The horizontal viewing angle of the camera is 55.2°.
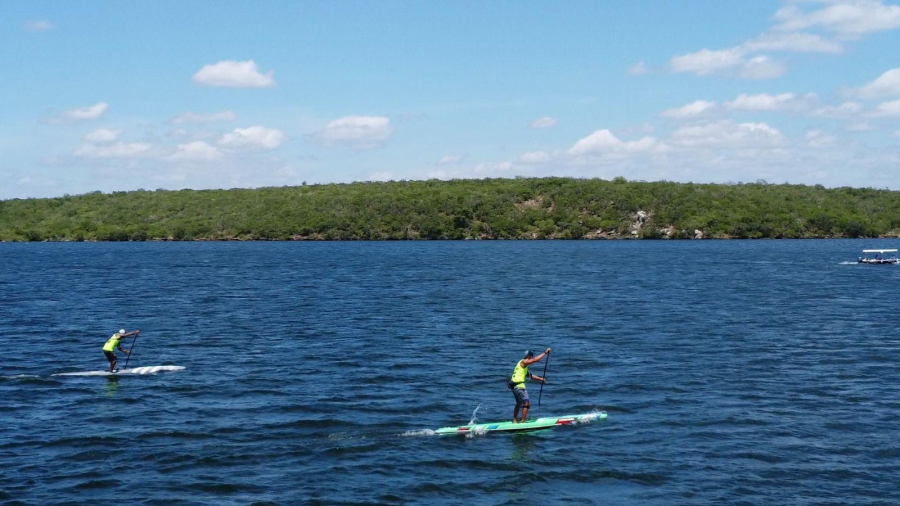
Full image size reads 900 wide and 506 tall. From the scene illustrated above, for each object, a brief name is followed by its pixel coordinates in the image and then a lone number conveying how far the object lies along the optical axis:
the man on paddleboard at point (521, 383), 31.75
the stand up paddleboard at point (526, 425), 30.88
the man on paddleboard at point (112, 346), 41.32
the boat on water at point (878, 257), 116.62
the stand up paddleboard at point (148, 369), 41.50
